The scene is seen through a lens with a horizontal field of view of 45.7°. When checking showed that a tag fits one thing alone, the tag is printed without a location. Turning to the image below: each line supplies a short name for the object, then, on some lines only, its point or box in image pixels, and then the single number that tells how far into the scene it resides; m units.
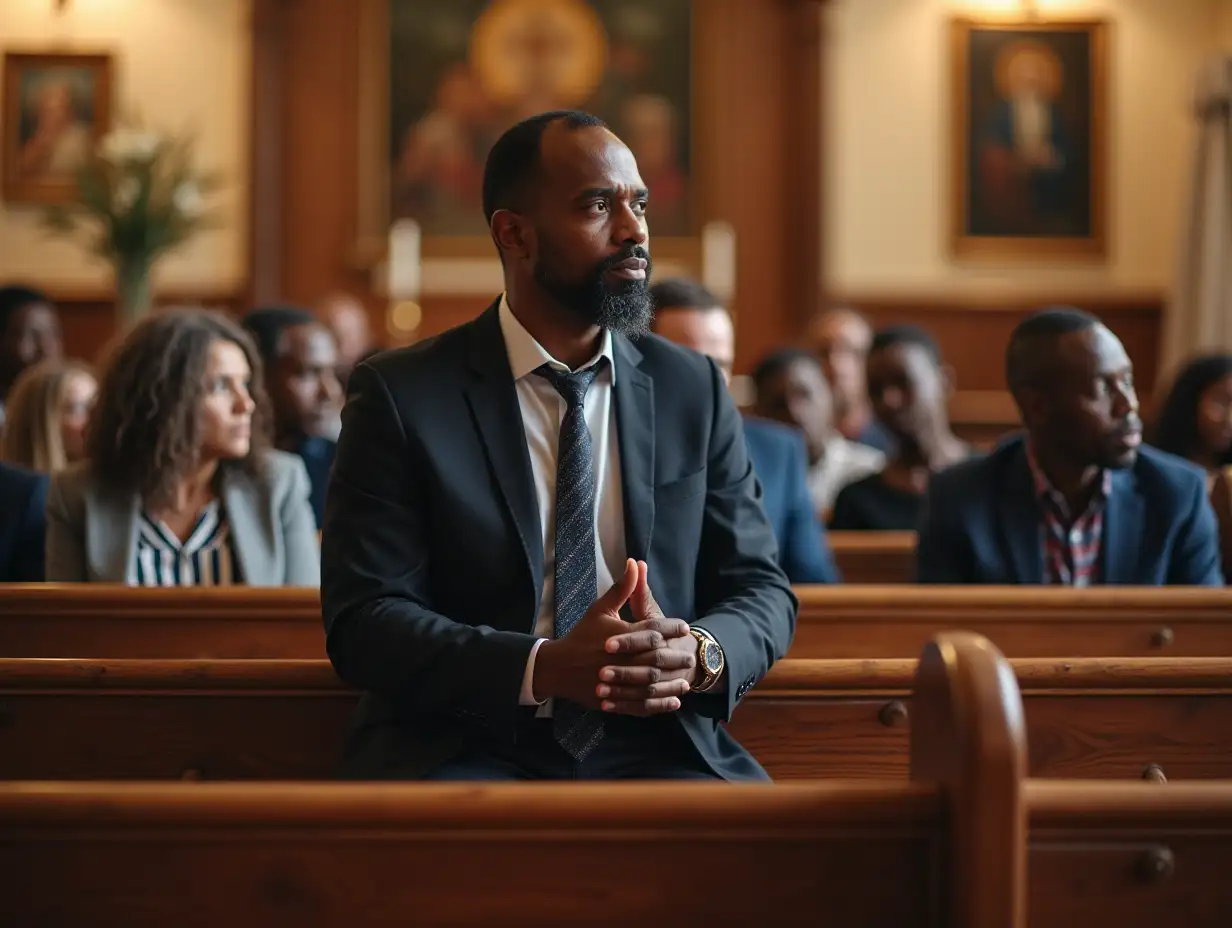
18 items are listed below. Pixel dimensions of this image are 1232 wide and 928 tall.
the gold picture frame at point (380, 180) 9.72
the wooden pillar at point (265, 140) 9.66
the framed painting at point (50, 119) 9.77
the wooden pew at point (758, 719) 2.54
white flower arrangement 8.82
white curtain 9.01
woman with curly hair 3.68
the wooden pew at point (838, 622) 3.10
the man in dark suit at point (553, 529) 2.33
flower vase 8.83
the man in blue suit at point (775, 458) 4.28
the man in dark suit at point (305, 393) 5.13
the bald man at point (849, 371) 7.44
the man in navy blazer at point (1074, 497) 3.63
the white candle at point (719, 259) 9.34
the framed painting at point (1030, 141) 9.83
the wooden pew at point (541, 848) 1.66
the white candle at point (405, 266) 8.77
